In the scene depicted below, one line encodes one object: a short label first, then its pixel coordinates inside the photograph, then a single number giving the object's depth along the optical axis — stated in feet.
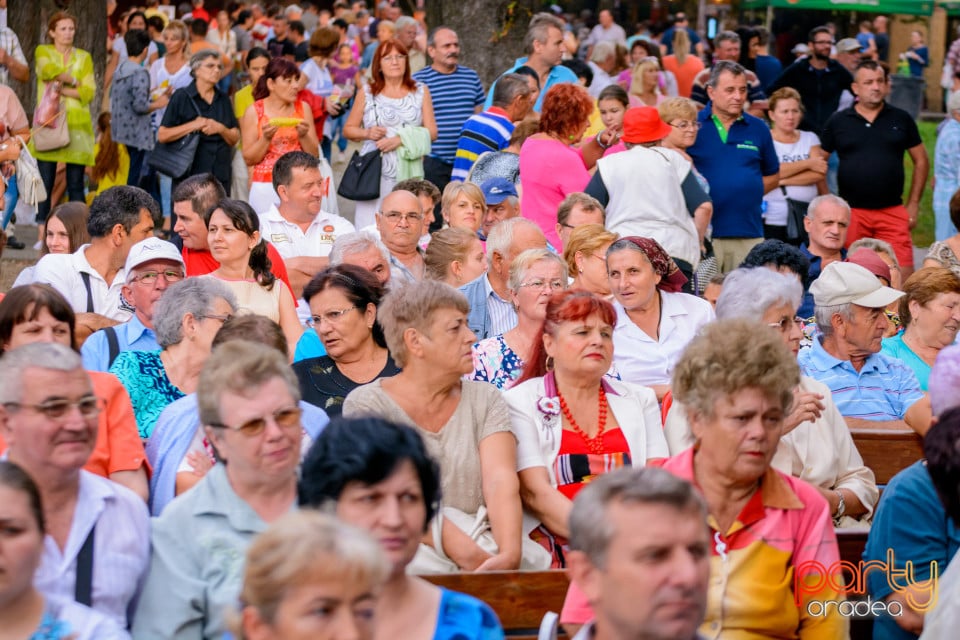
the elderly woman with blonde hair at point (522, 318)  42.19
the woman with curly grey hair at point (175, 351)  37.60
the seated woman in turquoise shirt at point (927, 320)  45.70
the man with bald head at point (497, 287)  50.55
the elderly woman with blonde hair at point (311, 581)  19.97
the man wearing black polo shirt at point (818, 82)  93.97
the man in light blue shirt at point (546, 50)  79.61
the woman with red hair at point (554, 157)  61.98
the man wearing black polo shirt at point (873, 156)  75.77
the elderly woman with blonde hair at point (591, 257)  48.88
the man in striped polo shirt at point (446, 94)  77.41
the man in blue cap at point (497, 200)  62.69
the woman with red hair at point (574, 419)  34.47
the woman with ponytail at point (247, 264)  48.42
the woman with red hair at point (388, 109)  72.08
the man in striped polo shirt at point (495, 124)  70.33
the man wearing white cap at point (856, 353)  42.16
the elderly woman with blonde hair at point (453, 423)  32.76
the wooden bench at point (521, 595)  29.78
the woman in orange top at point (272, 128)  68.64
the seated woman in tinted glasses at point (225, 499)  26.27
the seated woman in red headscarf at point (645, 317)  43.37
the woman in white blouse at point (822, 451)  33.42
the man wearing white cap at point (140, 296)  40.81
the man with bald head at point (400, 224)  55.57
